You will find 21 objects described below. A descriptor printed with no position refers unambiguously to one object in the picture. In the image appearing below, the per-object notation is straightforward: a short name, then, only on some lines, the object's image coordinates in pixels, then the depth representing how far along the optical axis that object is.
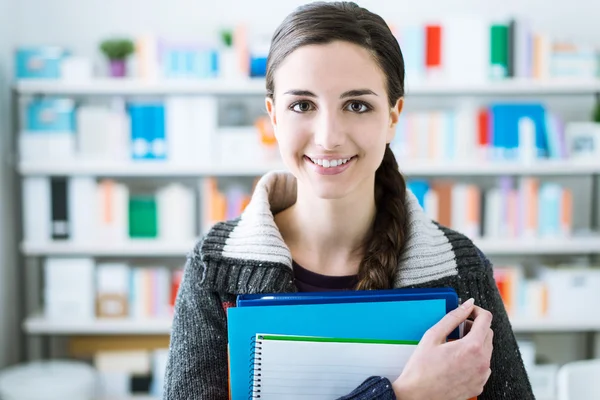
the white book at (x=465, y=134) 3.23
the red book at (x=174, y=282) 3.32
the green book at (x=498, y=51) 3.22
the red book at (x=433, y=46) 3.22
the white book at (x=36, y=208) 3.28
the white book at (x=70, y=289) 3.27
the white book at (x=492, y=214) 3.29
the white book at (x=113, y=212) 3.26
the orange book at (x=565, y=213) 3.28
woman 1.10
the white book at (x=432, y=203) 3.26
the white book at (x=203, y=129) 3.24
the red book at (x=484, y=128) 3.24
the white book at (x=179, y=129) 3.23
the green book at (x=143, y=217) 3.31
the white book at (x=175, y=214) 3.28
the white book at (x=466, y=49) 3.20
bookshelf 3.24
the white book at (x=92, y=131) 3.26
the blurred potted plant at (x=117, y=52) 3.23
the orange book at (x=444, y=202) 3.28
